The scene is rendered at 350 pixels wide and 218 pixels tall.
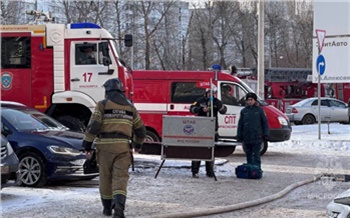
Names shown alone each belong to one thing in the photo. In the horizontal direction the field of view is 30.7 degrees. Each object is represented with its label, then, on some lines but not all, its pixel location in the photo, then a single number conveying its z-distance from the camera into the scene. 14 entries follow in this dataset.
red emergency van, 17.67
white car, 31.80
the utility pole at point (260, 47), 23.19
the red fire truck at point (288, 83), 41.72
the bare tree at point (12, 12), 42.16
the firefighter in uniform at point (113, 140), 8.34
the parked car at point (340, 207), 6.48
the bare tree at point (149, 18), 49.16
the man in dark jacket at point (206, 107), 13.45
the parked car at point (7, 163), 9.64
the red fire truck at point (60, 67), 15.85
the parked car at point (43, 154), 11.11
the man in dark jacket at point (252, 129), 12.99
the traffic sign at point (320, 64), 21.45
